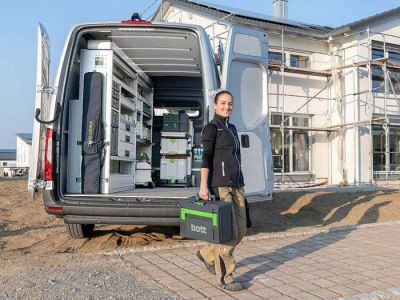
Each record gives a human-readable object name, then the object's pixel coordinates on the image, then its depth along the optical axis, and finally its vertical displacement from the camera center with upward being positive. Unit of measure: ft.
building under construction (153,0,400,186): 54.49 +8.73
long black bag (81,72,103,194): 21.11 +1.58
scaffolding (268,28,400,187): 54.30 +10.10
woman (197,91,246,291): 14.13 -0.14
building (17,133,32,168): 180.14 +8.72
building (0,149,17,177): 227.81 +7.24
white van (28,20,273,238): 18.61 +2.67
